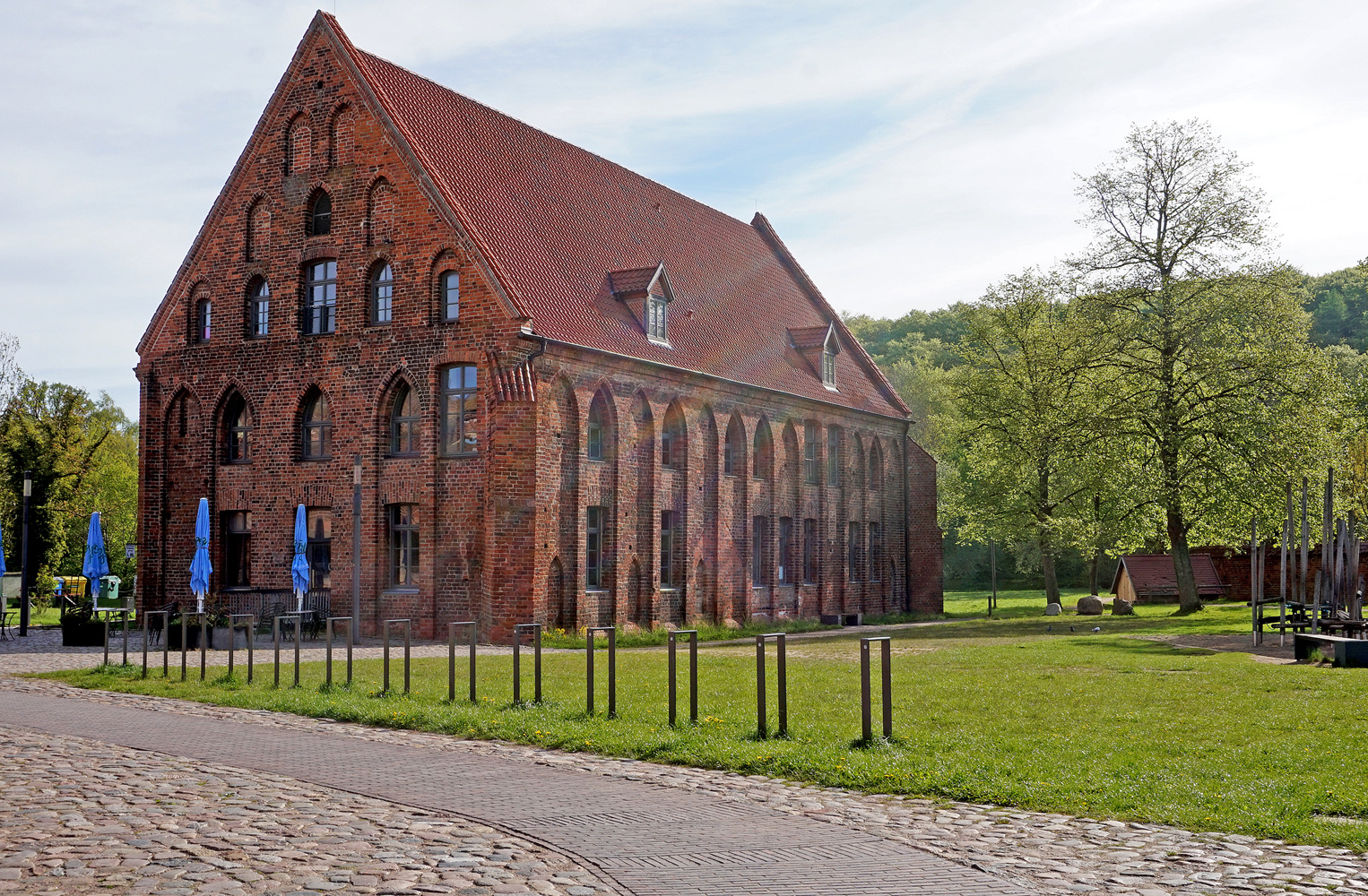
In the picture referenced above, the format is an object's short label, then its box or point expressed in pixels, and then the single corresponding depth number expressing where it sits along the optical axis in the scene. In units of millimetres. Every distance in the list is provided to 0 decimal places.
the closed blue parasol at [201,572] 25334
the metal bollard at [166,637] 17641
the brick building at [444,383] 27422
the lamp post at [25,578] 28609
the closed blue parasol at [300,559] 26484
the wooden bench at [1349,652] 18906
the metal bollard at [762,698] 11531
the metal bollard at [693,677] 12172
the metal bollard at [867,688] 10906
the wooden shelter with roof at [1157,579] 52875
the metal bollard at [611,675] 12969
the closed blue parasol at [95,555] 27016
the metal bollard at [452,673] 14609
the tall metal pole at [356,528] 24094
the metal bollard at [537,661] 13705
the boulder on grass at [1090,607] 43906
